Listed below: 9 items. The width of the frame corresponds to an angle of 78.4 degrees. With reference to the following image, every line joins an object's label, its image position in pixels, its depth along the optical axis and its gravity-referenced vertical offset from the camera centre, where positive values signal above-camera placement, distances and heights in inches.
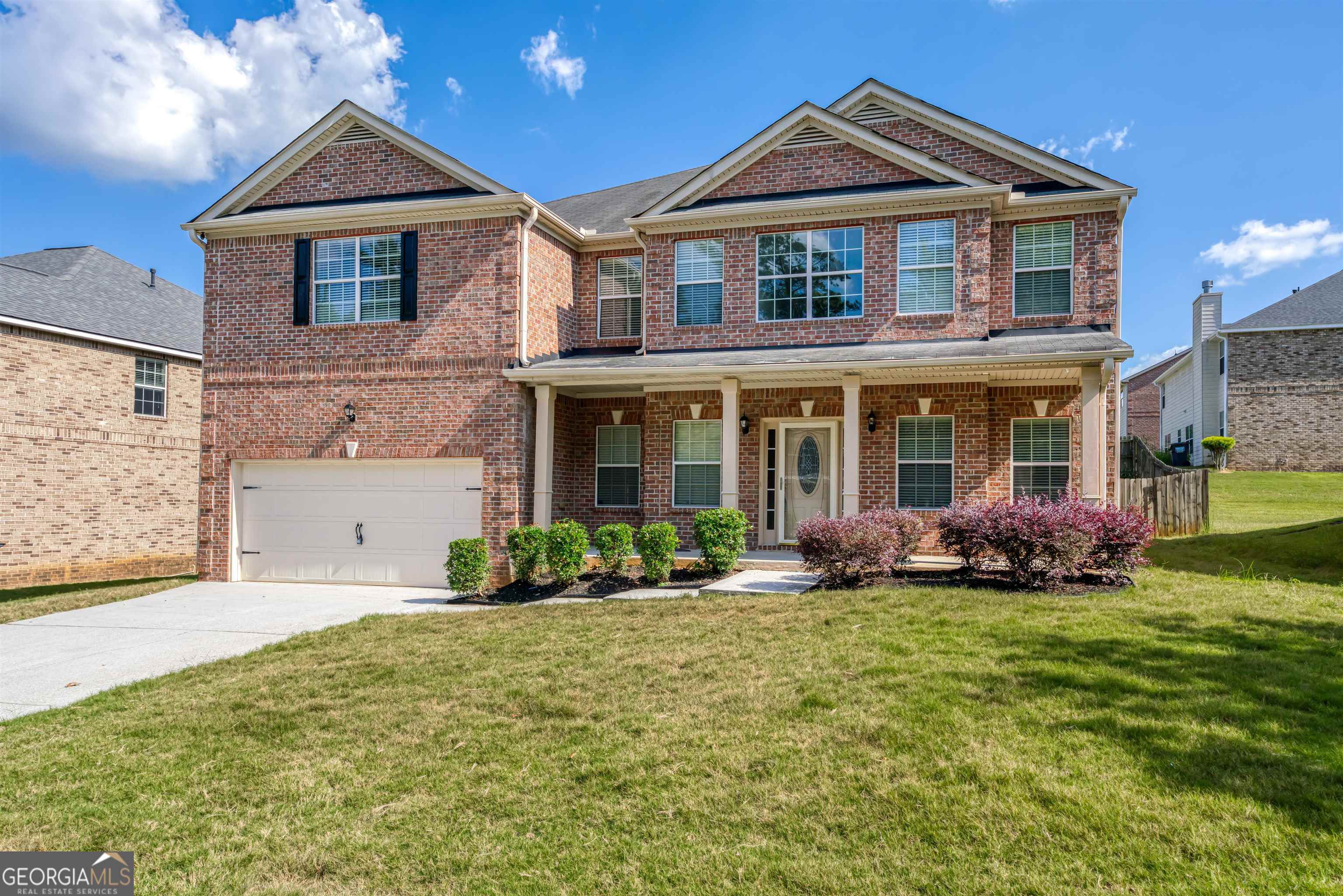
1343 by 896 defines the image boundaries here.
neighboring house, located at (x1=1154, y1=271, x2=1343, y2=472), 1005.8 +97.1
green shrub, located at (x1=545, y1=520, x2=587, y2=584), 454.9 -53.0
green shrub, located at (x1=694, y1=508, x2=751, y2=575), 450.6 -44.7
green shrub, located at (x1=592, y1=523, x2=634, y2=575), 464.1 -49.7
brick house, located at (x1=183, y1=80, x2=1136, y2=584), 509.0 +79.0
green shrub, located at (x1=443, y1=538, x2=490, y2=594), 456.8 -62.5
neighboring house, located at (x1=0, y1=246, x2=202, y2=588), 671.8 +25.5
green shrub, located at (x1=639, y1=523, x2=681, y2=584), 446.6 -52.2
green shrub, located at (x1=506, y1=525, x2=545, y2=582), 467.2 -54.1
